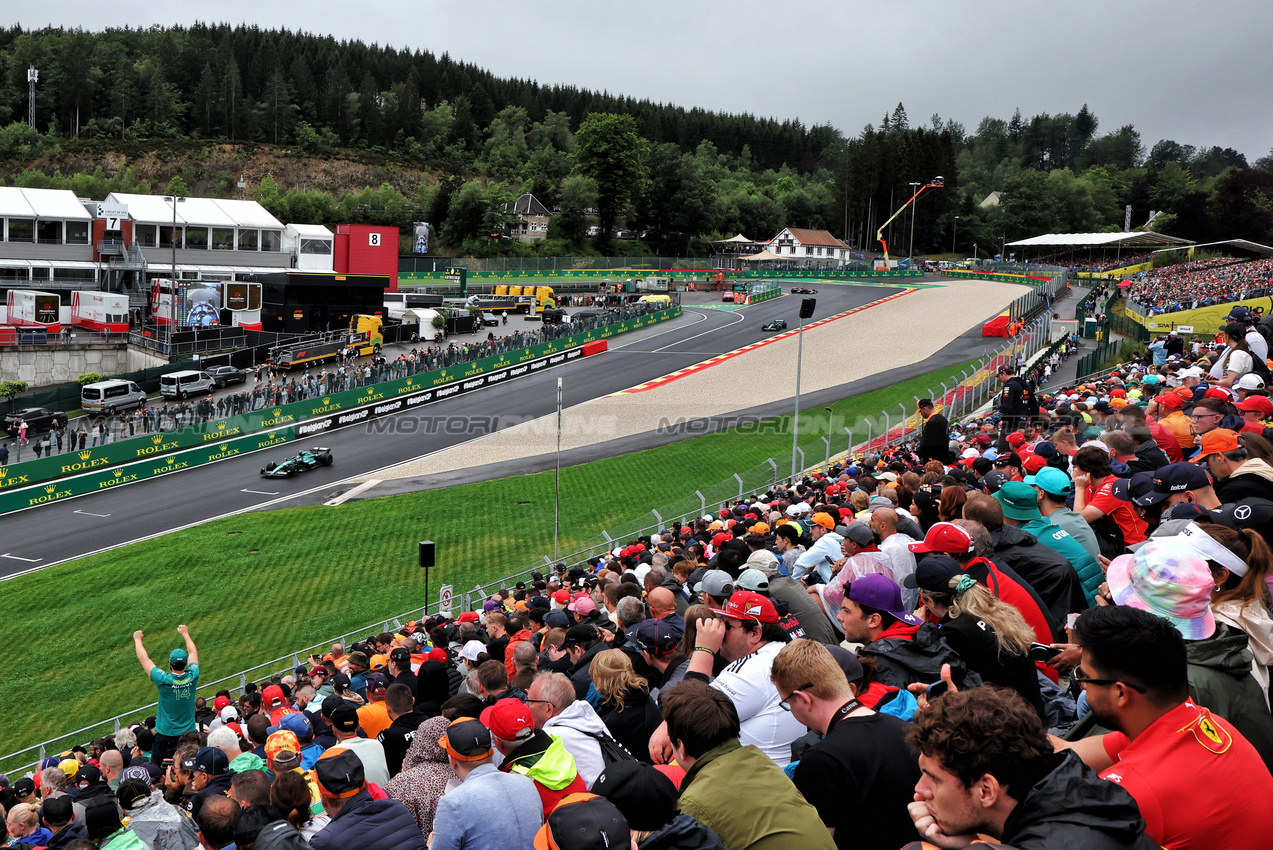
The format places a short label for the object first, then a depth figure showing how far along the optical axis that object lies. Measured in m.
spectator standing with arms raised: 9.55
